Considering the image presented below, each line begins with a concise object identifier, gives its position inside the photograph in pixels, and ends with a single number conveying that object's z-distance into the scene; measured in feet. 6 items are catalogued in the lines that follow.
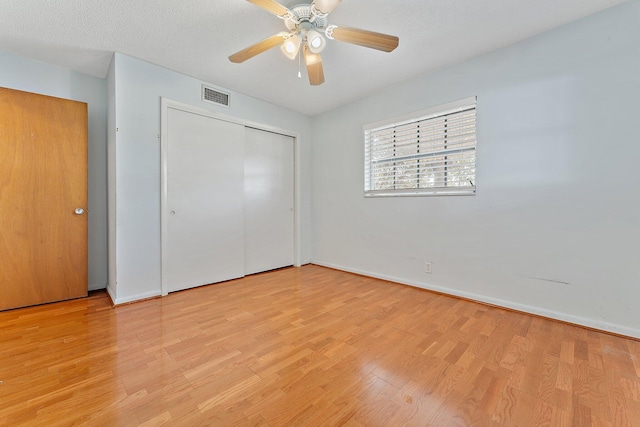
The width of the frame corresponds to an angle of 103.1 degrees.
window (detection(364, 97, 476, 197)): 8.84
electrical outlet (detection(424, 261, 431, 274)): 9.70
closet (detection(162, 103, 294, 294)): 9.53
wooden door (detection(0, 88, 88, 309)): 7.91
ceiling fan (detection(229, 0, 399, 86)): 5.45
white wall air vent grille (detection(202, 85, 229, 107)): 10.21
